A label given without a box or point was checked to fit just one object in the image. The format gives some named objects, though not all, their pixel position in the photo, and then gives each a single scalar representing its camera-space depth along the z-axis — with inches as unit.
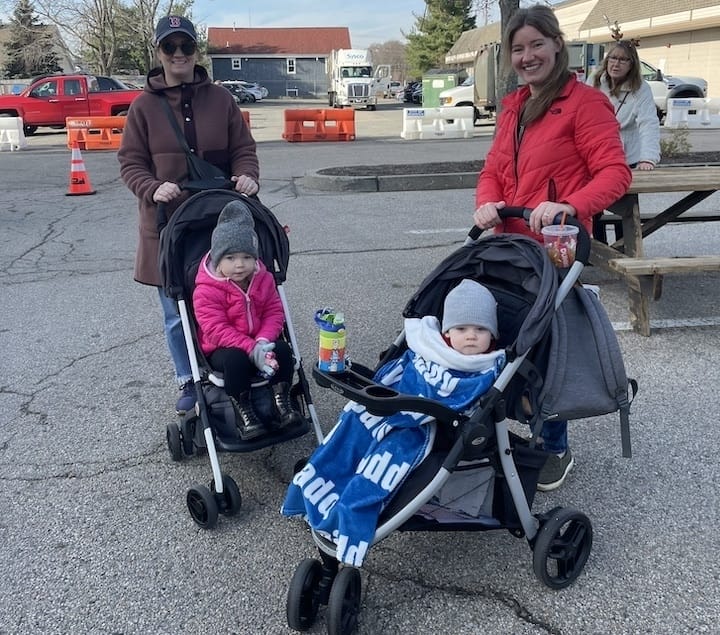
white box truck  1671.3
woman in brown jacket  141.6
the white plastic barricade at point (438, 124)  826.8
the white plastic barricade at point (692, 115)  866.8
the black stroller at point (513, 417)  93.5
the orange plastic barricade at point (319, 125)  826.2
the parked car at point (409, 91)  1996.6
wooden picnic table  191.9
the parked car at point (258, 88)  2118.6
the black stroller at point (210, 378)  121.2
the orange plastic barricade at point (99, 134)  751.0
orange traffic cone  469.4
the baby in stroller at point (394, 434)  93.6
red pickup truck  890.7
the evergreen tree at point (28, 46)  1673.2
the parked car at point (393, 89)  2362.1
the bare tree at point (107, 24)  1299.2
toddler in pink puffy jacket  127.5
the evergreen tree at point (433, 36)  2229.3
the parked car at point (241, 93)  1998.9
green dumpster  1150.3
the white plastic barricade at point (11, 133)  782.5
